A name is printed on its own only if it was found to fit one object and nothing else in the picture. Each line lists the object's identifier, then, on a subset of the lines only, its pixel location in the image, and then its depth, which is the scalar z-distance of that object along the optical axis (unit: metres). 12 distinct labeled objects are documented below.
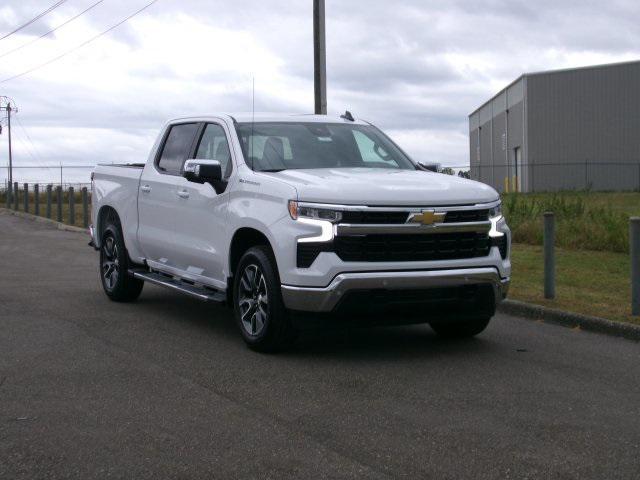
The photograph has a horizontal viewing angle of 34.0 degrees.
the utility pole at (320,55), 21.39
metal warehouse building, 50.03
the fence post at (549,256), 10.66
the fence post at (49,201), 28.23
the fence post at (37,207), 30.17
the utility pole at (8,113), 66.94
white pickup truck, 7.51
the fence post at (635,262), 9.33
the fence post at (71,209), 25.26
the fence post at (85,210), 25.37
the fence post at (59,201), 26.80
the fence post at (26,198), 30.97
